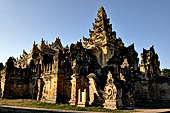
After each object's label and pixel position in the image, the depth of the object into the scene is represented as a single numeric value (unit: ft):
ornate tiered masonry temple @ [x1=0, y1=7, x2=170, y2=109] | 51.62
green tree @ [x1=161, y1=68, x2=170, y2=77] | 216.35
